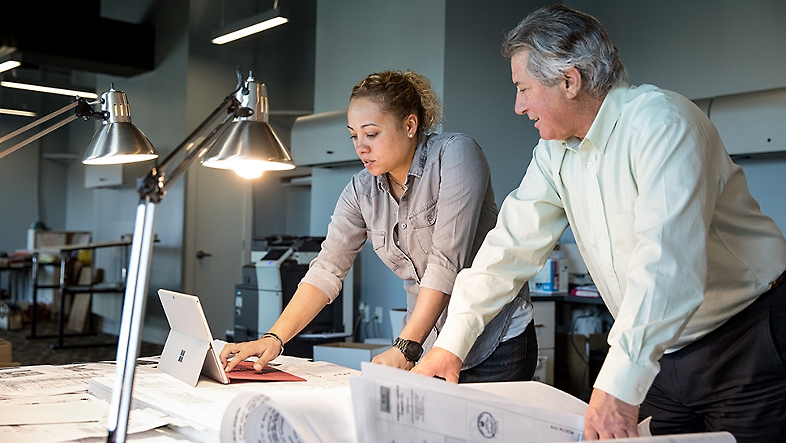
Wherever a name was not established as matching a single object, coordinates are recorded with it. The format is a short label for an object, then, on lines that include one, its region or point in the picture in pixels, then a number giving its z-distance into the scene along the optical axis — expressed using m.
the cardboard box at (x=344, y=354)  3.56
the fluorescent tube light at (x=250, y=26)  5.78
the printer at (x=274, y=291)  4.97
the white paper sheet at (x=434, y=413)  0.88
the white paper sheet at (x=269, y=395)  0.94
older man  1.03
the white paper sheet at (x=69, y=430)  1.14
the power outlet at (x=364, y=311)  5.98
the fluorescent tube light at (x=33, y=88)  6.77
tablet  1.52
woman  1.67
